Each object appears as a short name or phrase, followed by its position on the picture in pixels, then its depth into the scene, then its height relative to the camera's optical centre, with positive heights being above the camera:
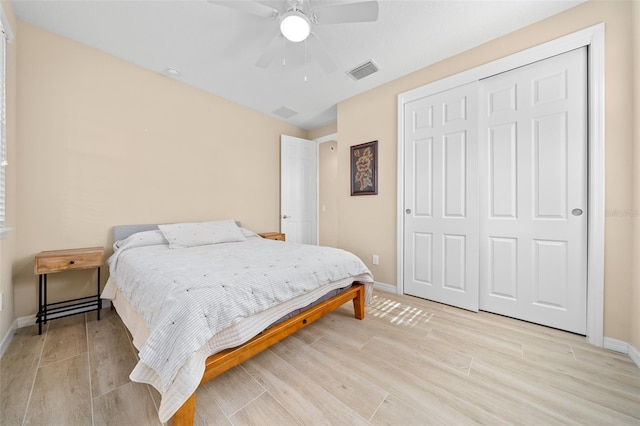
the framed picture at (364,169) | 3.21 +0.59
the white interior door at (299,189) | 4.24 +0.41
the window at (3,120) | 1.64 +0.64
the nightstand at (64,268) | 1.98 -0.48
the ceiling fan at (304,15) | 1.56 +1.35
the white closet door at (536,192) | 1.96 +0.17
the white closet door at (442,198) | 2.46 +0.15
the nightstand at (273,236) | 3.70 -0.37
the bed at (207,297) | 1.07 -0.52
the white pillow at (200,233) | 2.58 -0.25
